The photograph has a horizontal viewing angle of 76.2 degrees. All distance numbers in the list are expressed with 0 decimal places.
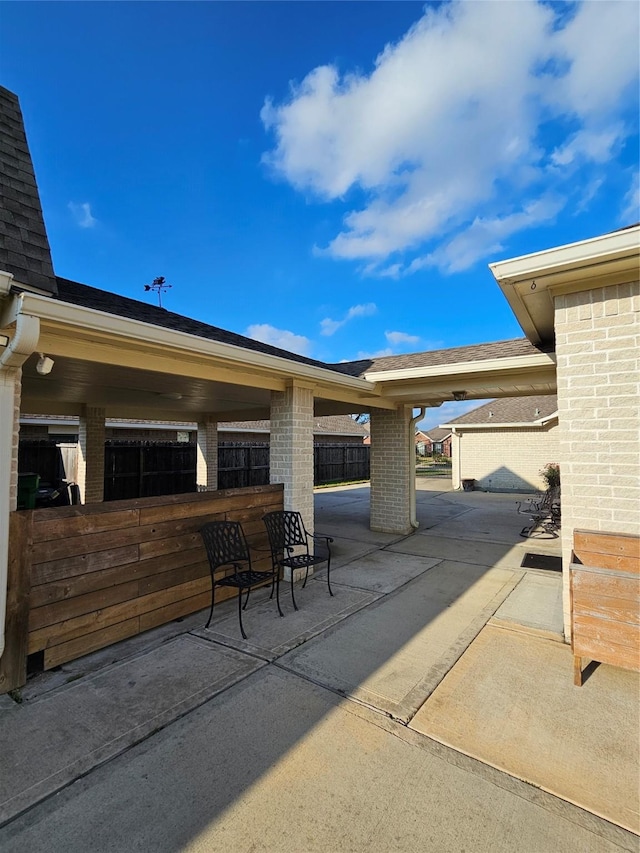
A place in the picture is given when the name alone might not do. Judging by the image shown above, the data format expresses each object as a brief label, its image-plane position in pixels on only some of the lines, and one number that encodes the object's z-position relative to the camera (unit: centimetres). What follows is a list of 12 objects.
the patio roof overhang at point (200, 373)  332
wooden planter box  274
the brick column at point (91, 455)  916
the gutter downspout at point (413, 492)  875
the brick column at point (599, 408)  335
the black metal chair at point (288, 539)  469
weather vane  1090
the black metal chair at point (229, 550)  394
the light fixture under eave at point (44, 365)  316
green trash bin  662
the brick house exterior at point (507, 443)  1559
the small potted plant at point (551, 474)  1345
